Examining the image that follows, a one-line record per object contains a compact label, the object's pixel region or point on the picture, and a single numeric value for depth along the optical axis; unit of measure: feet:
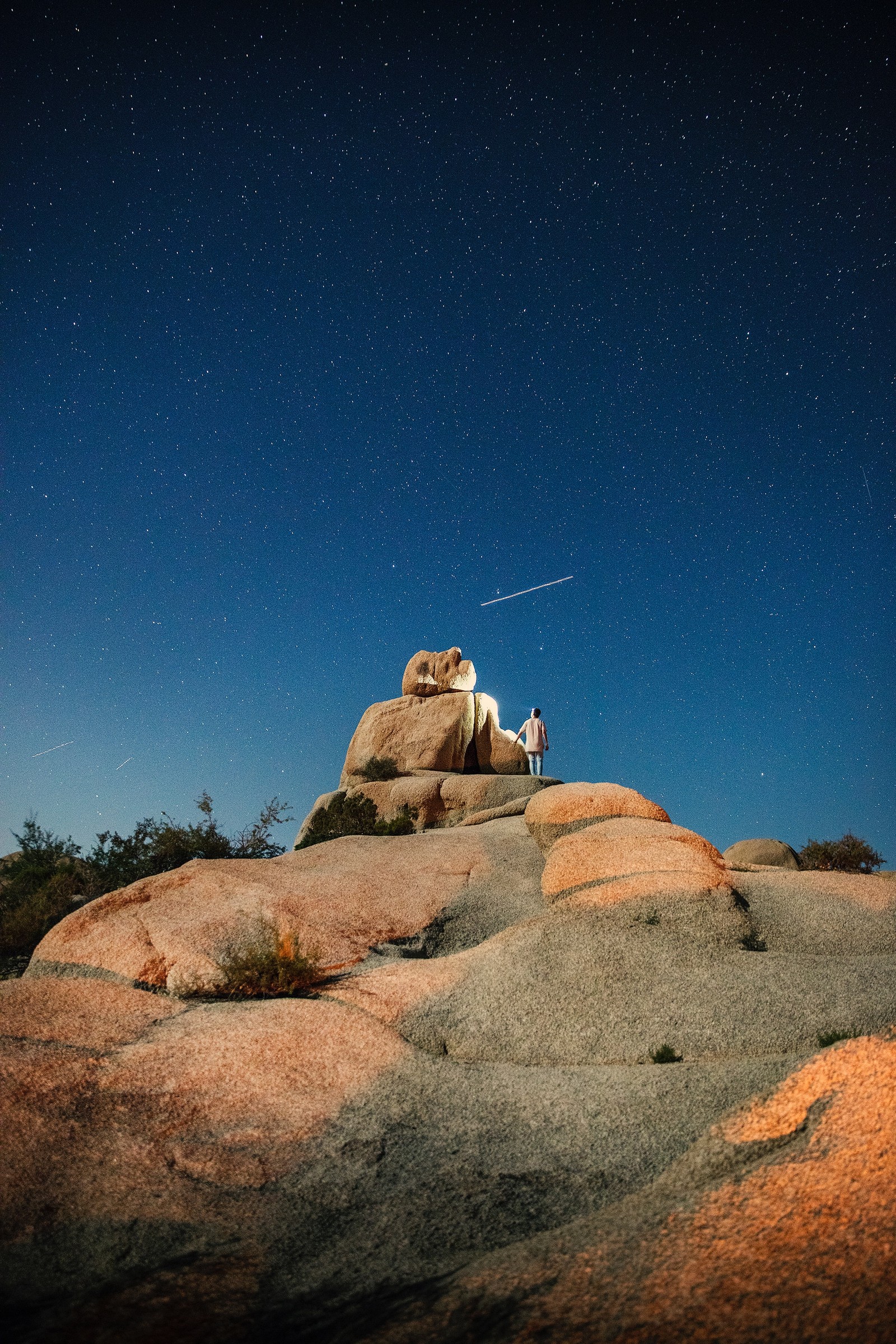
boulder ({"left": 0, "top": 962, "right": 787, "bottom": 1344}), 12.70
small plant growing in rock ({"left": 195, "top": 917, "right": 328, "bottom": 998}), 31.30
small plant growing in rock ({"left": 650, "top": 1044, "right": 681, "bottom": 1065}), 23.63
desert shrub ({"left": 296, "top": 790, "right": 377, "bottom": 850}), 77.15
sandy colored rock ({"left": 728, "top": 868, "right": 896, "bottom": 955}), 35.58
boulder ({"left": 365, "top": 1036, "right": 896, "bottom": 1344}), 8.93
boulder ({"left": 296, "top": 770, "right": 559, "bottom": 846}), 85.25
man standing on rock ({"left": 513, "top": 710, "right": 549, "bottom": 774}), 98.43
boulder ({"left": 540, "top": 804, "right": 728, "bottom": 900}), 39.63
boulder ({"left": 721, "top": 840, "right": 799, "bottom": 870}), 73.46
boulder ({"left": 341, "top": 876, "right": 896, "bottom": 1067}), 24.81
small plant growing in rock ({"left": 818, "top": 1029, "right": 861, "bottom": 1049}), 22.74
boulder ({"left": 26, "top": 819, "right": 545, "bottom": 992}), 35.01
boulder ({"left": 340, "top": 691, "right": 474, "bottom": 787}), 98.53
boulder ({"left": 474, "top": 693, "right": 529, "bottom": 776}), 103.55
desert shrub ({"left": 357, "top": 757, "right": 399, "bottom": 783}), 97.19
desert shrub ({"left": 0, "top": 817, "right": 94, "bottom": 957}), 52.06
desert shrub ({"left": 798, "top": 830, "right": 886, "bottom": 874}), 68.54
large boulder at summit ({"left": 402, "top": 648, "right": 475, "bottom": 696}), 107.65
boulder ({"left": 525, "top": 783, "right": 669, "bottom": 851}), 50.75
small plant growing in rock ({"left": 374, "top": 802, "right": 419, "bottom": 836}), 74.69
